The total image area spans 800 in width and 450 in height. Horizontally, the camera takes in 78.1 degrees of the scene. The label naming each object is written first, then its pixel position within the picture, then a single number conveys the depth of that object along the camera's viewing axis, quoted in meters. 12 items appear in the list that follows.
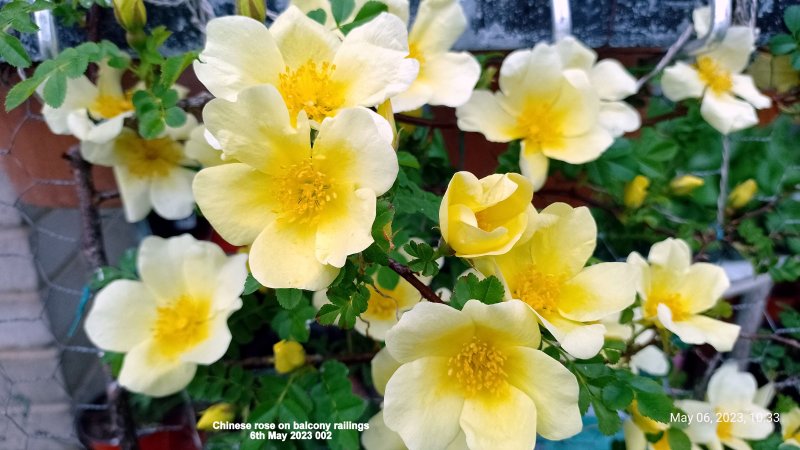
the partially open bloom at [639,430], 0.19
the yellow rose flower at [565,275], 0.14
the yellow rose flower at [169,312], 0.19
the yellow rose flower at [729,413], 0.22
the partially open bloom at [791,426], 0.25
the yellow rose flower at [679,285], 0.19
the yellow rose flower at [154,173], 0.21
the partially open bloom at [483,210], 0.12
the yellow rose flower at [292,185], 0.12
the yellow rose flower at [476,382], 0.12
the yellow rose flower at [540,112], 0.19
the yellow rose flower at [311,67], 0.13
